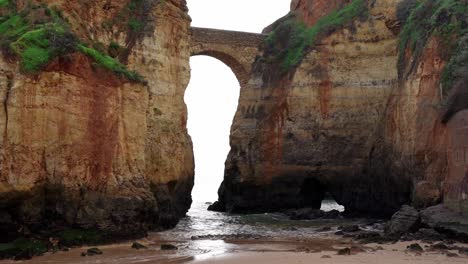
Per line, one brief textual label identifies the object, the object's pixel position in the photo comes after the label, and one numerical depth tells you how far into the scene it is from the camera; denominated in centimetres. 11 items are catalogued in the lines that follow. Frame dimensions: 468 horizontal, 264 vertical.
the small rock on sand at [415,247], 1707
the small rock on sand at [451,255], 1579
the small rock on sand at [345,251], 1647
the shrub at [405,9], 3384
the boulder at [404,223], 2133
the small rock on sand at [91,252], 1582
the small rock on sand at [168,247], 1767
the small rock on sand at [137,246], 1744
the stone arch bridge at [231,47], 3978
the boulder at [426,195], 2372
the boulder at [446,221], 1939
